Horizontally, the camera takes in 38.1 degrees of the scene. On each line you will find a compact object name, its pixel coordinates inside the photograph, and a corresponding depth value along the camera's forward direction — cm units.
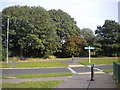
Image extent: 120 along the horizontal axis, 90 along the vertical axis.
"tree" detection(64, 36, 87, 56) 5222
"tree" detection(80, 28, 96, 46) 5801
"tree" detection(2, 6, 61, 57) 4178
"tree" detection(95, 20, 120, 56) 4825
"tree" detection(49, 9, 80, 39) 5534
